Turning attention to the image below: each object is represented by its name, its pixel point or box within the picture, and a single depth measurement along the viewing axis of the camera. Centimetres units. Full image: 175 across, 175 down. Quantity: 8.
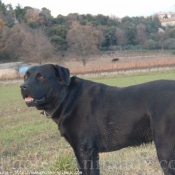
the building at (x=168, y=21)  18238
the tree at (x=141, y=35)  10244
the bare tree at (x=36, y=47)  7769
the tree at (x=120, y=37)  9900
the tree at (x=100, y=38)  9715
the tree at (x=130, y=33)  10482
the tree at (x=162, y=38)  9931
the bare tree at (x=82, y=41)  8262
